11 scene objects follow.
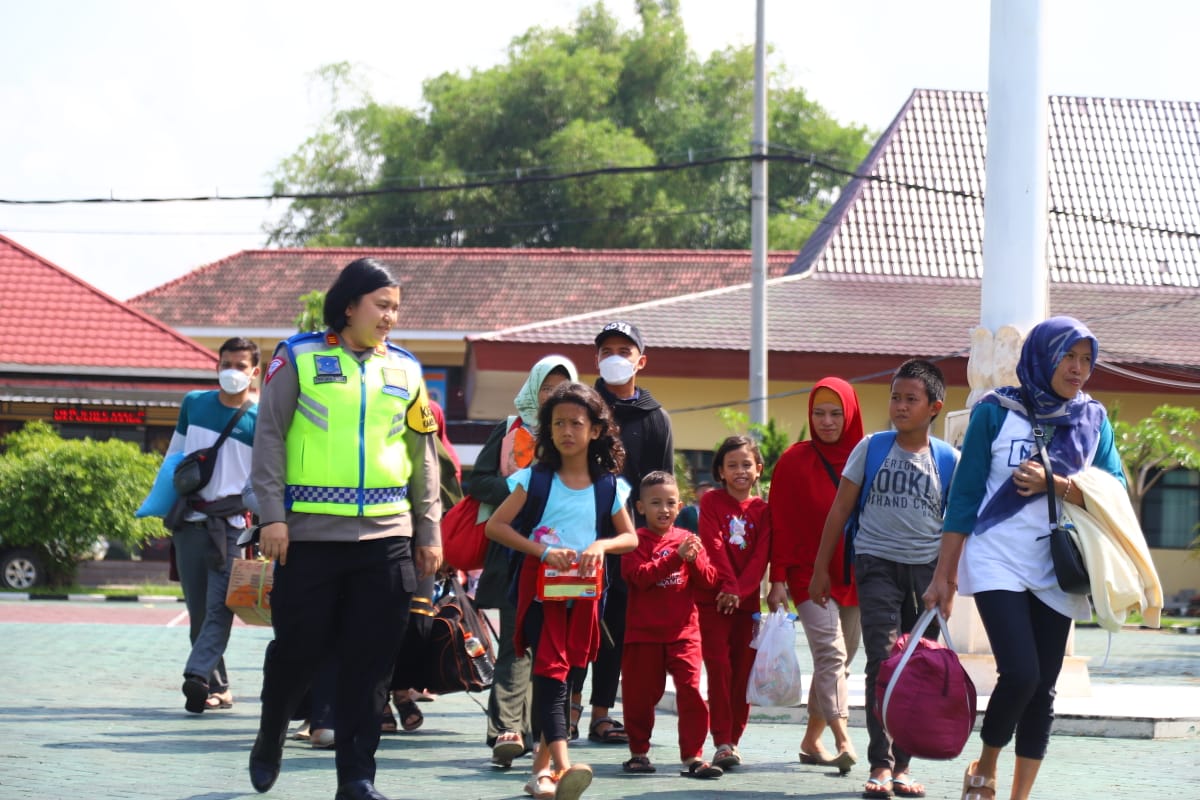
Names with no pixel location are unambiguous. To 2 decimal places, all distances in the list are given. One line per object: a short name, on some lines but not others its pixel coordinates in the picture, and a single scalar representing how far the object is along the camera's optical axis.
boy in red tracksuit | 8.05
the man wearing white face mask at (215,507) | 10.11
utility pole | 23.22
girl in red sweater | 8.25
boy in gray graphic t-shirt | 7.73
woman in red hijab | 8.27
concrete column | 11.35
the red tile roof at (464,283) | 39.34
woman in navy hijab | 6.55
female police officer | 6.41
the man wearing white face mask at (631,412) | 8.59
